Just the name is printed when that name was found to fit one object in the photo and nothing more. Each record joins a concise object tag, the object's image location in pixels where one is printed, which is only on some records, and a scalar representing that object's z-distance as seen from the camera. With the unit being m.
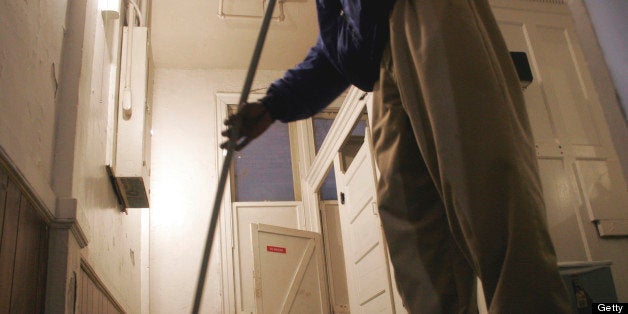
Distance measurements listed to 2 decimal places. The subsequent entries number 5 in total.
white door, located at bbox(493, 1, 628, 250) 2.91
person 0.76
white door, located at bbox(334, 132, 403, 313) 3.31
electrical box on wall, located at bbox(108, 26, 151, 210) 2.83
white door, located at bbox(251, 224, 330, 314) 4.53
